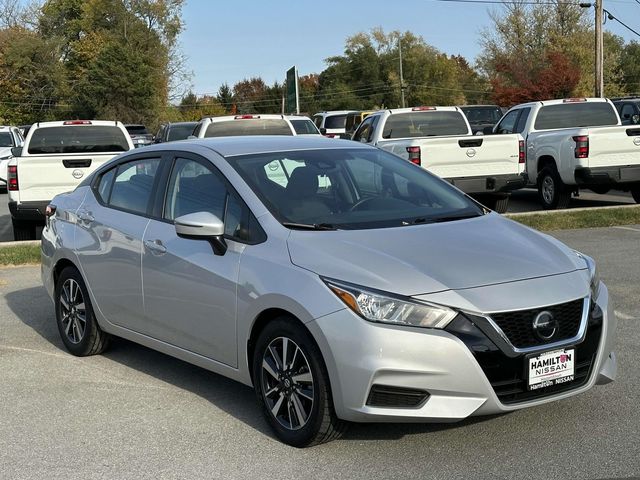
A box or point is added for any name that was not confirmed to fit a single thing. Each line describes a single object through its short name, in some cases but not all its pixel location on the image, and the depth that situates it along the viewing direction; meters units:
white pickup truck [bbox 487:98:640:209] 14.14
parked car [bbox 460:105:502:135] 29.56
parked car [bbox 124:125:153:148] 31.18
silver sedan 4.20
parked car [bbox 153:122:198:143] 22.45
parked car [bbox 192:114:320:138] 14.49
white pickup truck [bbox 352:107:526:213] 13.89
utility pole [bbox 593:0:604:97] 31.46
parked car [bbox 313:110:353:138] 31.86
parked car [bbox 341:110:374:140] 29.35
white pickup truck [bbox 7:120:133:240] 12.39
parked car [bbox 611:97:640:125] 20.31
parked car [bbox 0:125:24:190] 22.45
